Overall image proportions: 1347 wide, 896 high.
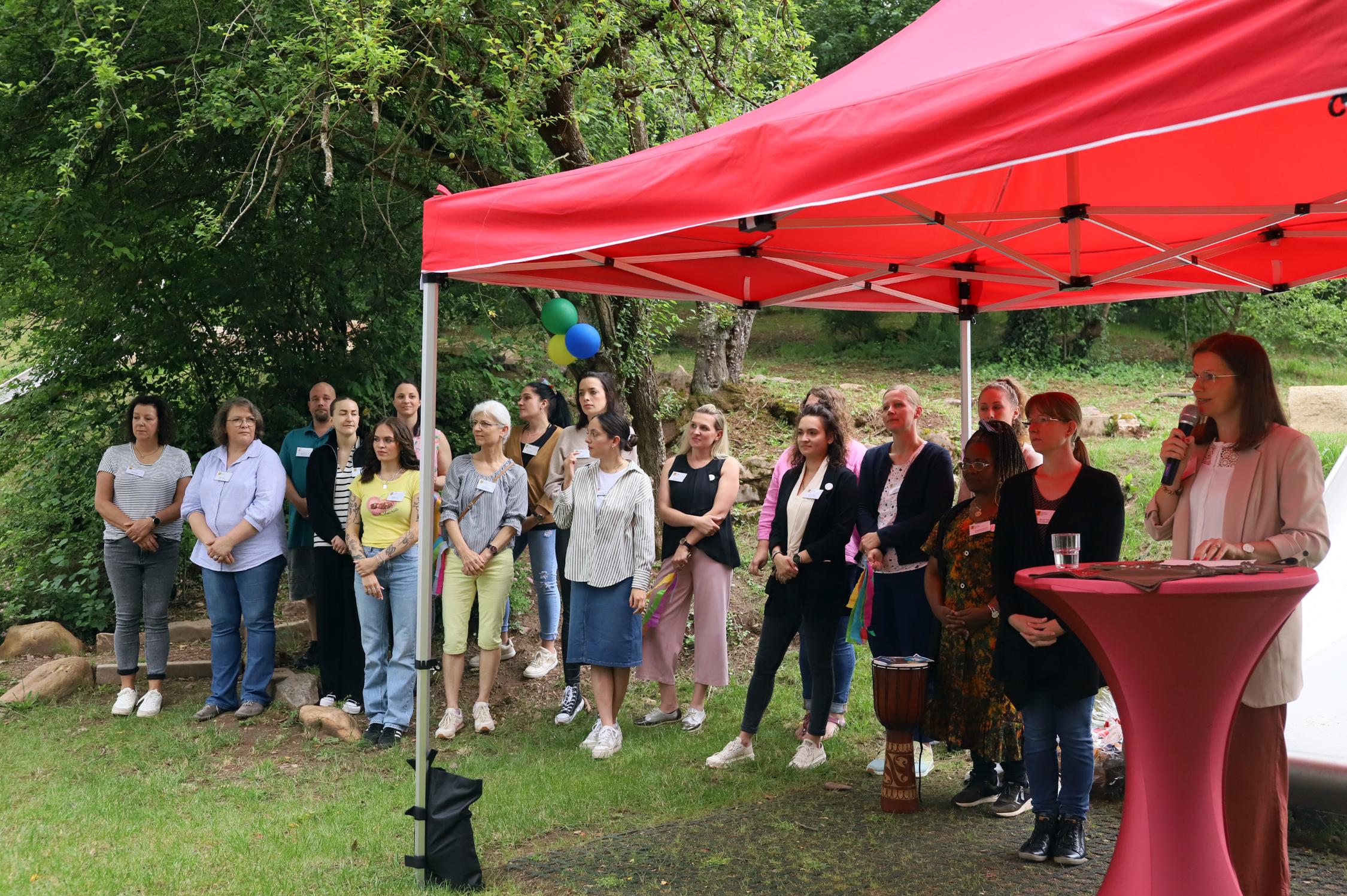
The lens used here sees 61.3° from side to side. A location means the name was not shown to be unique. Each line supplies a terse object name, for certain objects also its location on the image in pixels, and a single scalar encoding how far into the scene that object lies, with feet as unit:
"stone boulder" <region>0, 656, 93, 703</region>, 23.41
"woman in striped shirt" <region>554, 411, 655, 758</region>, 19.62
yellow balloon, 21.79
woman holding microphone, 11.44
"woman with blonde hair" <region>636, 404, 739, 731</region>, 20.52
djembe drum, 16.07
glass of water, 12.32
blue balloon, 21.07
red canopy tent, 8.24
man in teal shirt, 23.84
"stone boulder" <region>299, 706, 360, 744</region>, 20.85
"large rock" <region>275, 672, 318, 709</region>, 22.38
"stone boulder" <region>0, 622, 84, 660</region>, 27.30
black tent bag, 13.71
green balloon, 21.26
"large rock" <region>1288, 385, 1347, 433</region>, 38.86
